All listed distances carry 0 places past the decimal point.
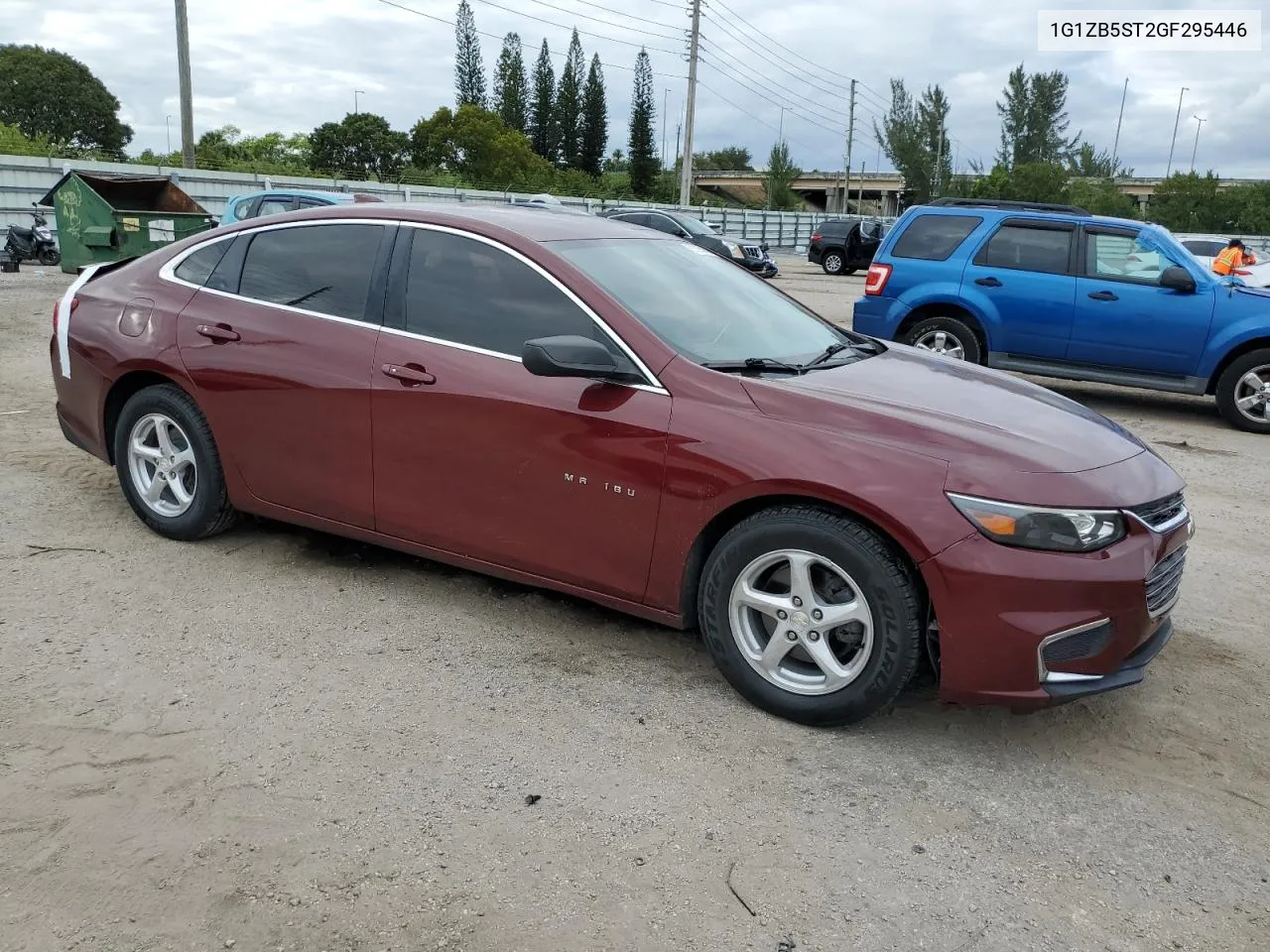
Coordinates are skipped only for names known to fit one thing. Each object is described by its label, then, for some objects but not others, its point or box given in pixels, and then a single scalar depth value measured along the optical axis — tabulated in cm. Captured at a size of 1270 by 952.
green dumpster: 1731
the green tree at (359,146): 7606
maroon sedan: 317
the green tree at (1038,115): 9206
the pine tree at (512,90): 9731
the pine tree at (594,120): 9969
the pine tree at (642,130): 9669
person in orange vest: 1347
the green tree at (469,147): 7269
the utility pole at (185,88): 2534
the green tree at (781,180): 6450
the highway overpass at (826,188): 10419
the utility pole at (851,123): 8194
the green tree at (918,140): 9244
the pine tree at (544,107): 9794
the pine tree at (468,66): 9331
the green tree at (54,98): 8431
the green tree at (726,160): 12544
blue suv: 893
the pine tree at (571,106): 9906
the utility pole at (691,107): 4178
